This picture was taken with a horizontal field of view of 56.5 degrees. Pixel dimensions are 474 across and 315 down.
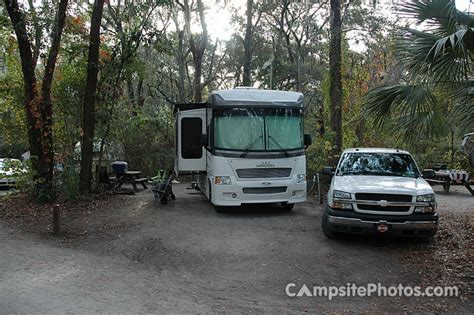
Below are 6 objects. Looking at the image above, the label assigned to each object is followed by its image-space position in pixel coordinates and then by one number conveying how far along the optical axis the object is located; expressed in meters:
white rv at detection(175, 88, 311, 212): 11.10
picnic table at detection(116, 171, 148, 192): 15.65
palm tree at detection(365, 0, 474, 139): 7.39
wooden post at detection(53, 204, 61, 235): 9.30
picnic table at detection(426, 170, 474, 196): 15.93
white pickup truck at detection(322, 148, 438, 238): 7.54
